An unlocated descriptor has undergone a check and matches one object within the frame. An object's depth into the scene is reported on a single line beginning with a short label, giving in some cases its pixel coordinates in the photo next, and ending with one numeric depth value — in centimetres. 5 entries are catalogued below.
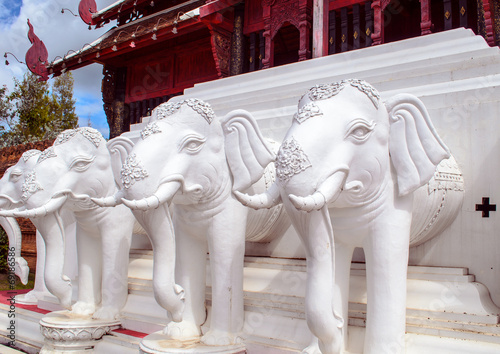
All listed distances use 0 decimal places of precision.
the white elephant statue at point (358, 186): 238
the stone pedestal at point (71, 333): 394
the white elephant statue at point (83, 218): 396
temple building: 662
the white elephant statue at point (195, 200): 298
